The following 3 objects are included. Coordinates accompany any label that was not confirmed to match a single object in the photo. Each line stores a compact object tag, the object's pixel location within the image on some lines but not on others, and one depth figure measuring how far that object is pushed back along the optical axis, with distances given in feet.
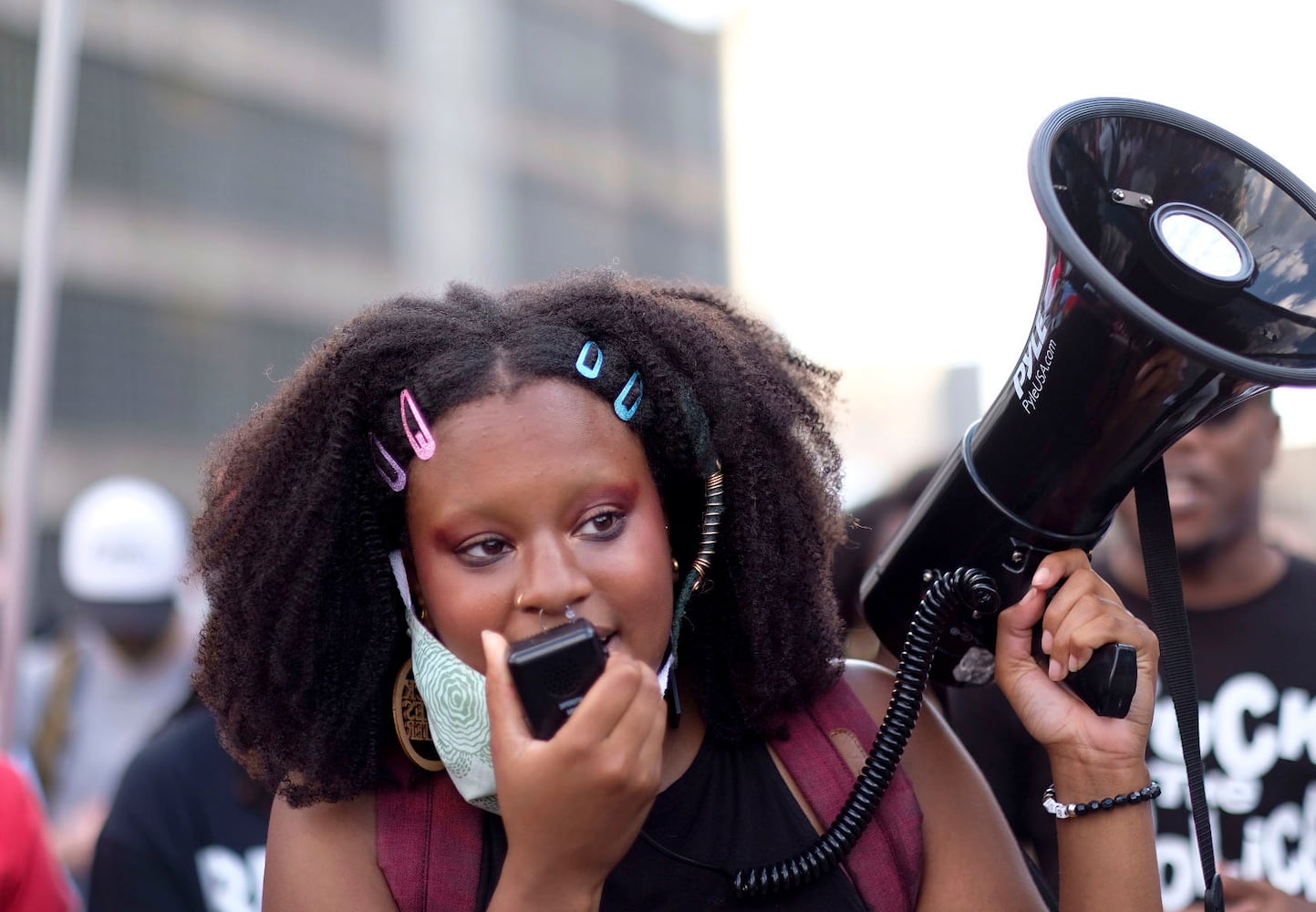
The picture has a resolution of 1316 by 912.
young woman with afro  5.58
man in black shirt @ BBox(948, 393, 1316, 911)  8.46
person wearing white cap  14.24
